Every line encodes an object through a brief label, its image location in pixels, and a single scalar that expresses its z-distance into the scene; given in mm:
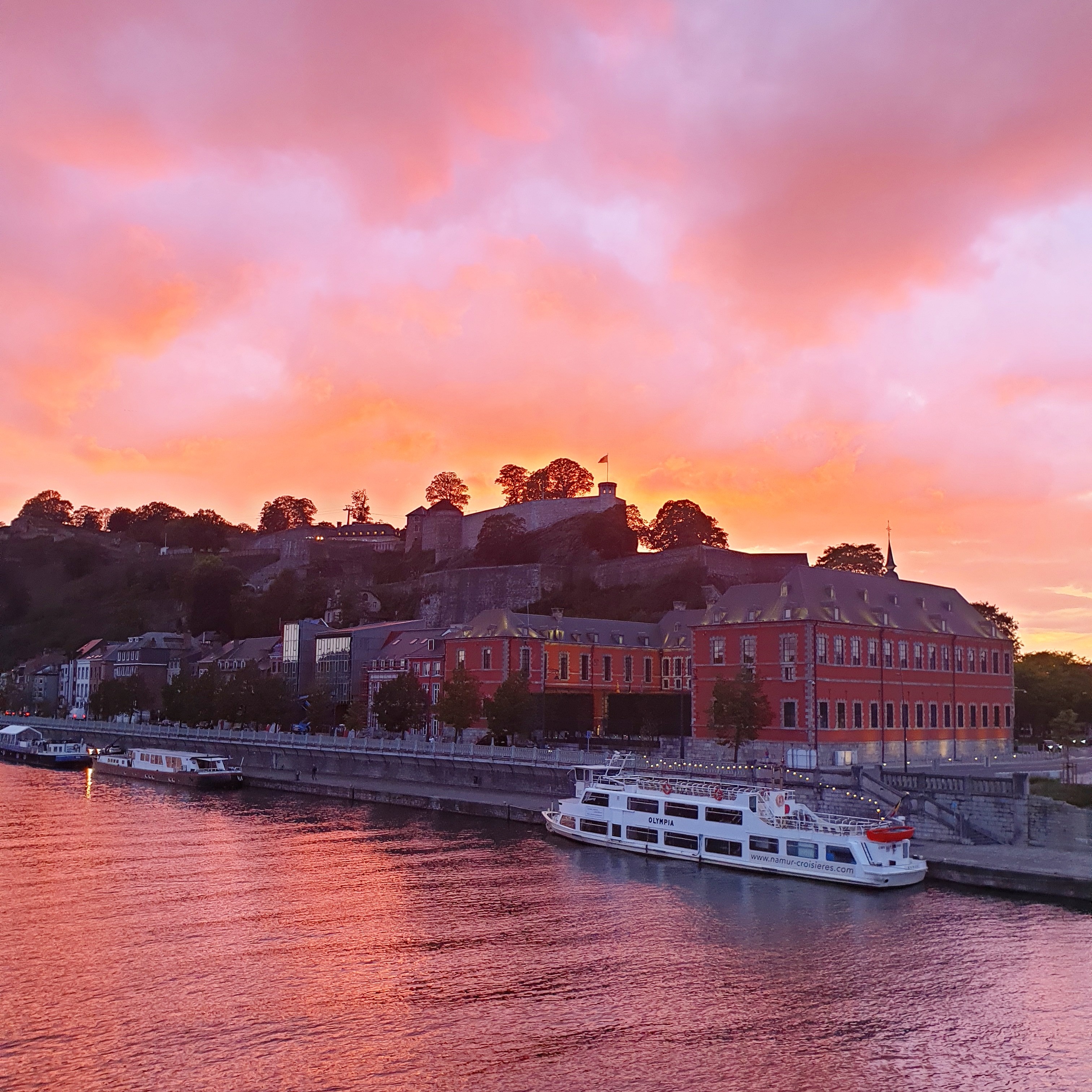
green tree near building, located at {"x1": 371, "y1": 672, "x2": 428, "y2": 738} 87875
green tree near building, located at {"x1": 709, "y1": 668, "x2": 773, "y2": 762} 64062
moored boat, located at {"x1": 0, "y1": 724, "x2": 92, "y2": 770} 101750
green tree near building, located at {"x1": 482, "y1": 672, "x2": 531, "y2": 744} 77625
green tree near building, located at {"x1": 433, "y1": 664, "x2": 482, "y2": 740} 81562
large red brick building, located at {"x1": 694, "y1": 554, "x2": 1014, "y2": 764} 67812
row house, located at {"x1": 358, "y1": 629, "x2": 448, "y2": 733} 98625
